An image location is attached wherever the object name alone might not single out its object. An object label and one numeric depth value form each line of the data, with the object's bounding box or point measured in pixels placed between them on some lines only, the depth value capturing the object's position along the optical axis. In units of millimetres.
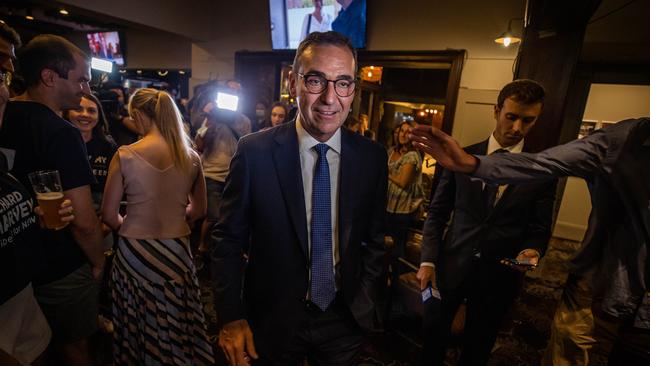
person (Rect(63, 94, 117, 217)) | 2316
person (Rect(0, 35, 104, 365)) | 1312
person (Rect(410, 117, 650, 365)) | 1183
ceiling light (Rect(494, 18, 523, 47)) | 3547
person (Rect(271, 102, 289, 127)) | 4051
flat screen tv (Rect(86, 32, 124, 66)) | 9281
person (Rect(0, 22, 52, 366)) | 989
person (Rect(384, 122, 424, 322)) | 3314
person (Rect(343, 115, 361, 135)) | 3911
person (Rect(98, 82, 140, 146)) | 3728
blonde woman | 1678
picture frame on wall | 5398
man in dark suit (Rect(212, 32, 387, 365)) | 1120
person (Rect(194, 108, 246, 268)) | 3406
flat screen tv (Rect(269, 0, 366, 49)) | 4645
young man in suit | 1680
